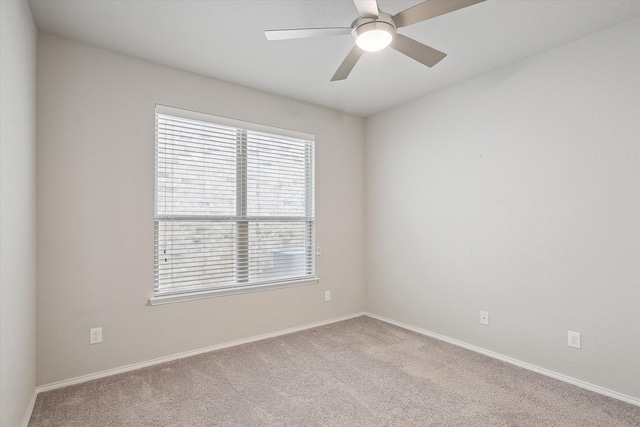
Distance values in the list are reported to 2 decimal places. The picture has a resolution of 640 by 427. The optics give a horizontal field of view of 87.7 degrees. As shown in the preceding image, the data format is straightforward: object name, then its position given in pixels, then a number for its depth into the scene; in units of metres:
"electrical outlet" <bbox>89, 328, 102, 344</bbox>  2.58
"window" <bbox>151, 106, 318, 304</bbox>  2.99
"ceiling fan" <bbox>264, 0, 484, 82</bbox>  1.70
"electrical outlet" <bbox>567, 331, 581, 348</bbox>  2.52
